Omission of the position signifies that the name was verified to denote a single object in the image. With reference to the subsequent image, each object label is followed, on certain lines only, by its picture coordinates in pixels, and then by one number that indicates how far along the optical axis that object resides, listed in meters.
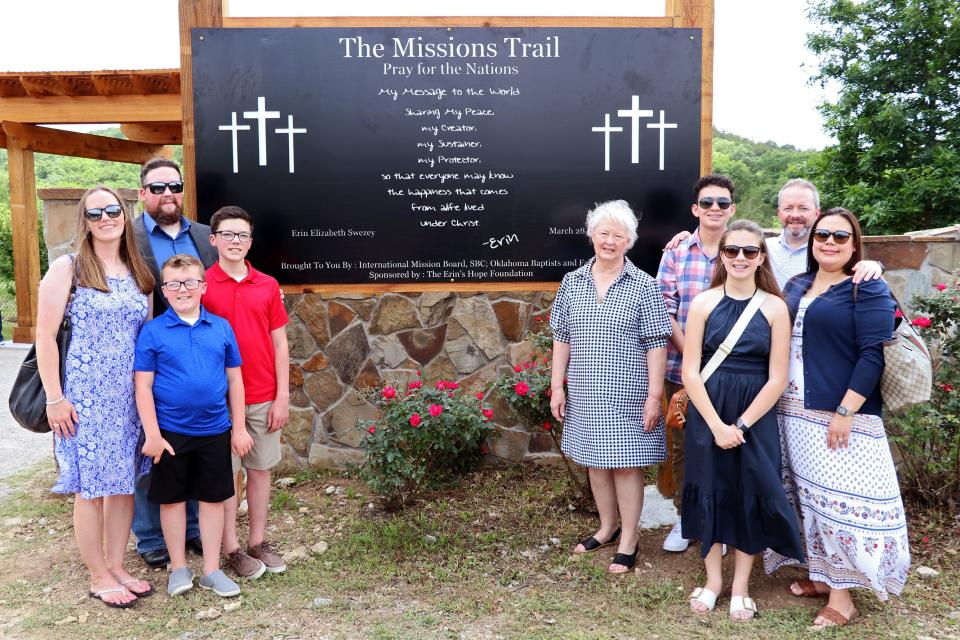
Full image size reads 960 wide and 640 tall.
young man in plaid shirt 2.93
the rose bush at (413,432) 3.39
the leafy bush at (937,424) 3.35
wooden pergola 7.80
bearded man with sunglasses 2.93
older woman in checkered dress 2.83
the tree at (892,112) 12.02
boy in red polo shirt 2.83
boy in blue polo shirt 2.61
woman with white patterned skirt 2.41
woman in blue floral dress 2.54
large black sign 3.90
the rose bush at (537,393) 3.49
